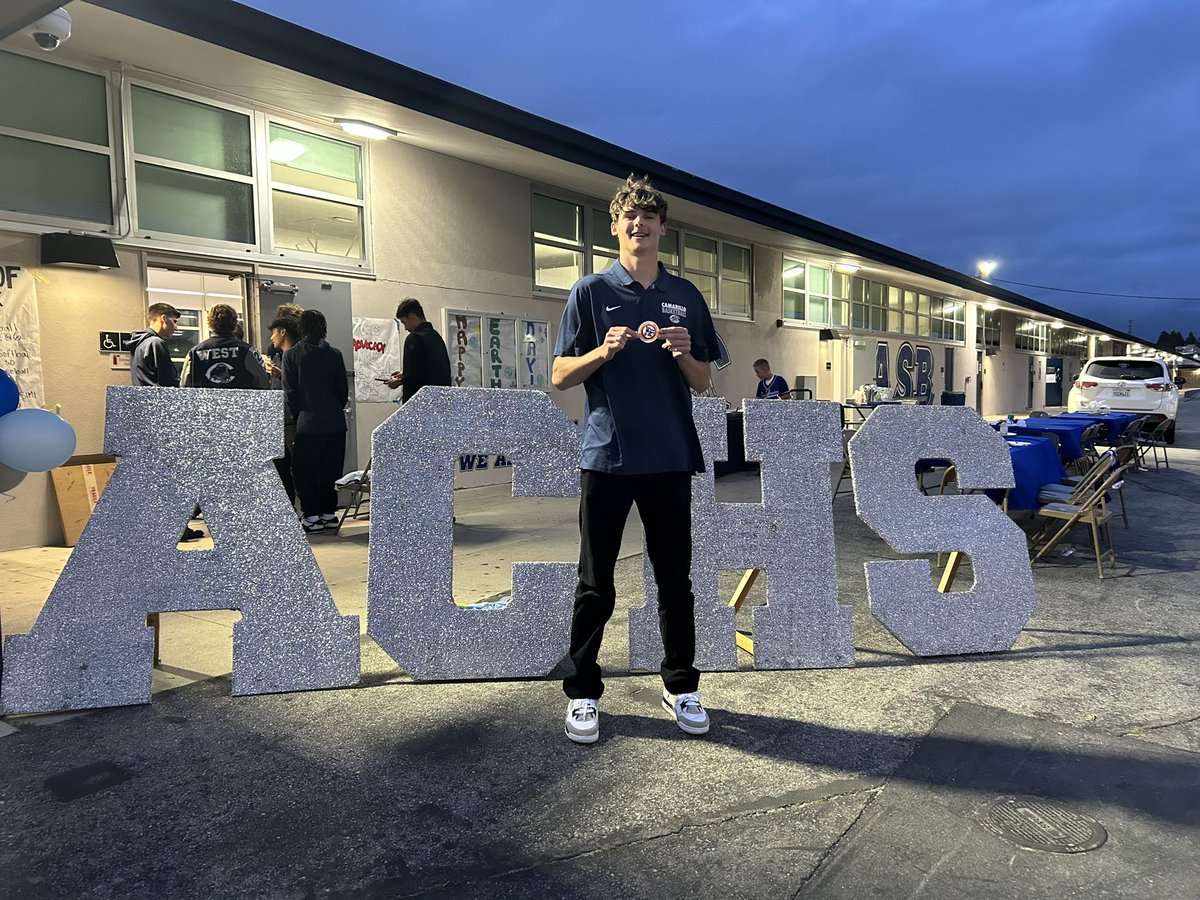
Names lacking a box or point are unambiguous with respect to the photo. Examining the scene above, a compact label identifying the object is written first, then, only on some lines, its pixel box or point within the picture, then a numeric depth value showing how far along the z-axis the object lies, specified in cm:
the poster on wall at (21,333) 621
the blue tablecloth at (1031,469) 610
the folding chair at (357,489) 713
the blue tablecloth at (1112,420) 1049
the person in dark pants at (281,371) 704
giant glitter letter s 378
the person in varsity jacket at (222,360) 634
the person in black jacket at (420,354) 718
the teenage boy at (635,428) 282
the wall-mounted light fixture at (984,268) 2950
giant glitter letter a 317
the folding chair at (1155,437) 1077
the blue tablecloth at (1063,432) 838
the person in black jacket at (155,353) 634
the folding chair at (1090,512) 545
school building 638
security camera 485
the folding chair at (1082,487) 593
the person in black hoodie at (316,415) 693
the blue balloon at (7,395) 303
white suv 1430
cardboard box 666
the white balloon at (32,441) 296
